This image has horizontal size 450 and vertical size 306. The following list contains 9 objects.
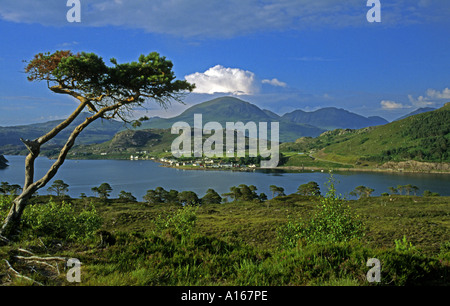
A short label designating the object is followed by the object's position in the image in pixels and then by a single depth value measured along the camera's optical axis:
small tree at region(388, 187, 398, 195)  122.69
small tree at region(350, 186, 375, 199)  118.69
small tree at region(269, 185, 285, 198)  119.54
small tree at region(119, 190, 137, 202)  102.51
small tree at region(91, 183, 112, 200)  107.12
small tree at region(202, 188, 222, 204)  103.00
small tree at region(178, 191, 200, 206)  95.62
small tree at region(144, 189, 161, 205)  103.81
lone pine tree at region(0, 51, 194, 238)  12.76
